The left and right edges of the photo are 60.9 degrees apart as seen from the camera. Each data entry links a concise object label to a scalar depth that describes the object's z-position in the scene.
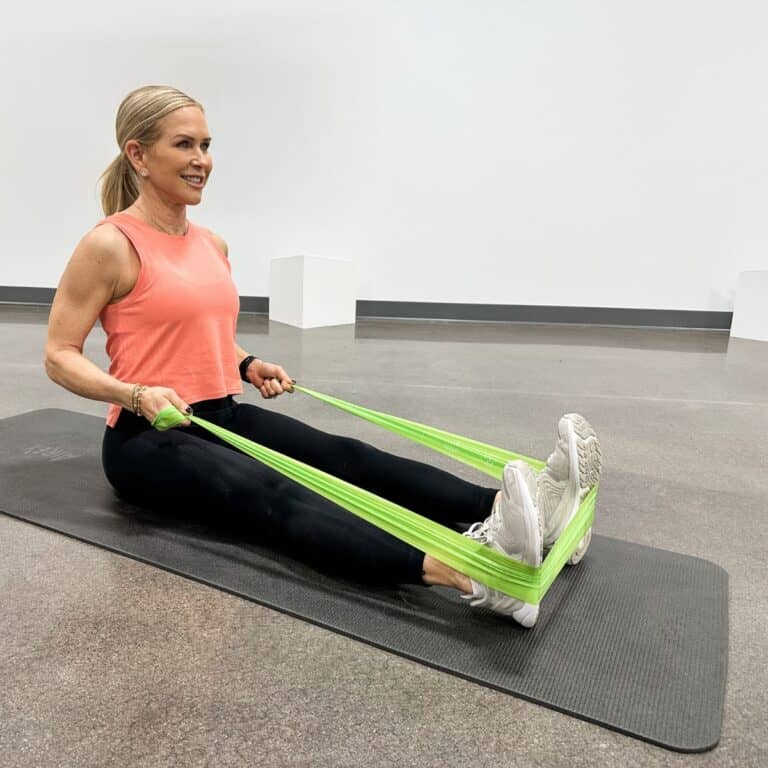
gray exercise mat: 1.03
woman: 1.32
